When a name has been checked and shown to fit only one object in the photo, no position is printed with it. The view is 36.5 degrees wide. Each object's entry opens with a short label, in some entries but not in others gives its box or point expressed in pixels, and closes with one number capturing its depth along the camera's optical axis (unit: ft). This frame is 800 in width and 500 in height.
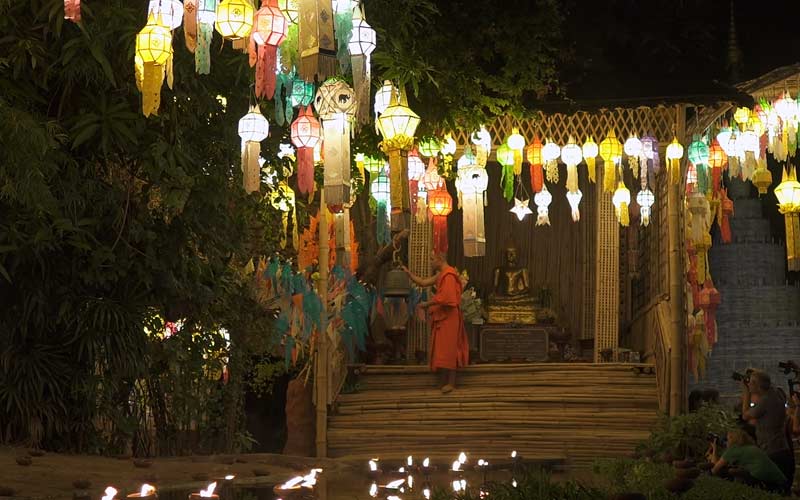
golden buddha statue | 49.80
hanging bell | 42.91
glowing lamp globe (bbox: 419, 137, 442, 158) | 38.34
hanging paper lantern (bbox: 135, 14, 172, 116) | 21.31
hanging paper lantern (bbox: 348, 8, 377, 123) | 23.91
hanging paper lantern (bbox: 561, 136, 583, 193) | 39.86
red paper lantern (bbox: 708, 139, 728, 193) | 39.04
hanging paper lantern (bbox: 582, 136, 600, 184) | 39.99
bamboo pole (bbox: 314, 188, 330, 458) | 37.04
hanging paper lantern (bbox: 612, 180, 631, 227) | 41.14
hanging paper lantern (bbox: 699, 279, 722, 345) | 39.78
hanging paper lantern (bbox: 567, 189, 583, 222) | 41.25
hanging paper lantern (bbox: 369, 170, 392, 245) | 34.65
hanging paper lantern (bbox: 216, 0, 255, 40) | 21.81
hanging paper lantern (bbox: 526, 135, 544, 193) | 40.47
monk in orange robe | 40.63
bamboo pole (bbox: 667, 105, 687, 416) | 37.50
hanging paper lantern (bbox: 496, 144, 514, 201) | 40.09
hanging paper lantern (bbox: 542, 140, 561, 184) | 40.32
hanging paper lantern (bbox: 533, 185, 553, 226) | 41.86
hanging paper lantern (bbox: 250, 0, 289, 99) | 21.76
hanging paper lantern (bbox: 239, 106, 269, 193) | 26.09
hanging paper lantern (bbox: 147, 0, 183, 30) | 21.52
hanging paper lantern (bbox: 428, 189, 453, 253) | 38.22
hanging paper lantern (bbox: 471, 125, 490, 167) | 39.34
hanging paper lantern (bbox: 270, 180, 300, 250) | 36.29
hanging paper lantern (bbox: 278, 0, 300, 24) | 22.03
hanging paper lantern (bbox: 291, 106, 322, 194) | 27.71
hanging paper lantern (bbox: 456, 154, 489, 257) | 32.48
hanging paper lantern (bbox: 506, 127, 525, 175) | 40.04
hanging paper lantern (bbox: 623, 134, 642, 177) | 39.29
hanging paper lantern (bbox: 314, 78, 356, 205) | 24.38
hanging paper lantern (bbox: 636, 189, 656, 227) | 40.60
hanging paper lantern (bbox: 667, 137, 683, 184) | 38.88
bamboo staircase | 37.52
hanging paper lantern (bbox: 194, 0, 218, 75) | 21.88
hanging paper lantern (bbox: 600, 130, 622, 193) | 39.37
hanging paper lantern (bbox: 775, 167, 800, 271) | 35.60
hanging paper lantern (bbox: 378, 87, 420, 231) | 28.94
